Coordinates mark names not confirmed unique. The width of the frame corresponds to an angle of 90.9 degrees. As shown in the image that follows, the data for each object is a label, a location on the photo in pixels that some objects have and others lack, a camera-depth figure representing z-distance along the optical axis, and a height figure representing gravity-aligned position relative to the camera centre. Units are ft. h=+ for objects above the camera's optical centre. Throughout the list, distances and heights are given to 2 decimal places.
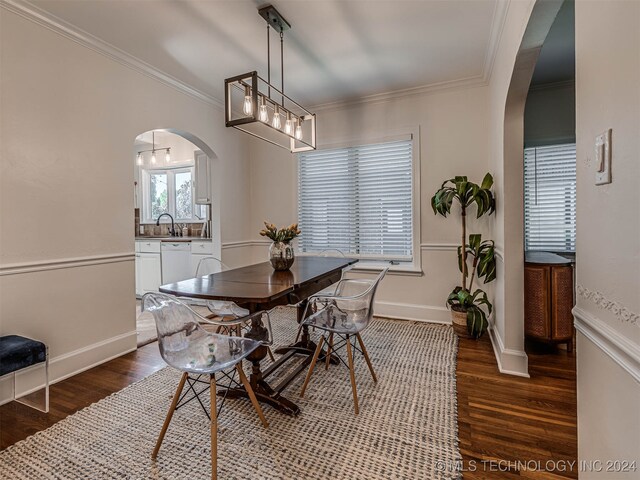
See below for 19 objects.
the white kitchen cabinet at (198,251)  14.40 -0.66
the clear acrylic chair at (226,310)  8.32 -1.98
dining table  5.92 -1.08
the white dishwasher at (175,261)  15.33 -1.17
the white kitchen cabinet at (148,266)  16.19 -1.48
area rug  5.08 -3.72
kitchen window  18.90 +2.69
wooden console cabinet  8.83 -1.86
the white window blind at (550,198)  11.29 +1.26
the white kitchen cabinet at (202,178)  15.24 +2.87
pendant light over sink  18.60 +5.03
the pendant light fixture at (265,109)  6.82 +3.06
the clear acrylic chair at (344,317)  7.00 -1.98
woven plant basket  10.43 -2.98
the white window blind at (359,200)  12.88 +1.50
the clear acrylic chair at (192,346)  5.12 -1.99
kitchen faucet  18.38 +0.63
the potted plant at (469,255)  9.86 -0.73
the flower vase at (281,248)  8.41 -0.32
